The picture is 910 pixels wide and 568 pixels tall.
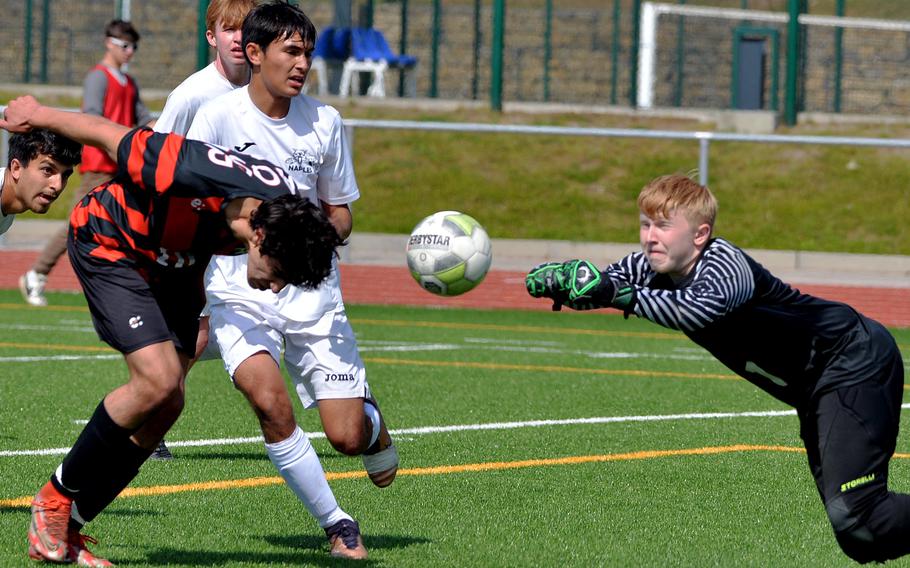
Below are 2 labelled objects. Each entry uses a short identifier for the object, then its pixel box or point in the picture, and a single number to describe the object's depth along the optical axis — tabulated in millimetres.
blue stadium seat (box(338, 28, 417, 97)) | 53844
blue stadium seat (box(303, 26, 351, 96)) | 53750
